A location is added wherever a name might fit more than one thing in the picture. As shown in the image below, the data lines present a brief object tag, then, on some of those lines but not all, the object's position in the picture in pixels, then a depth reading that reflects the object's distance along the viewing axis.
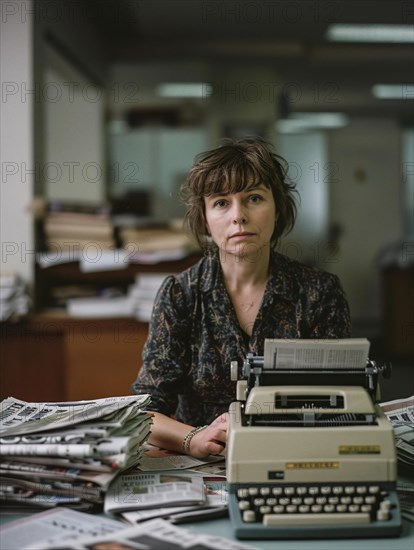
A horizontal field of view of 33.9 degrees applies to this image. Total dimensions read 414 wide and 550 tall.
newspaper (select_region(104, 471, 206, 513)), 1.20
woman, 1.81
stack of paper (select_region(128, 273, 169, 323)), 3.21
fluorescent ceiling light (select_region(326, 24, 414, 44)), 6.03
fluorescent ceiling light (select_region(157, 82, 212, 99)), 7.23
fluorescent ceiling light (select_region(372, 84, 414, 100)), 8.02
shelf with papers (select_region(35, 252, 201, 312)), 3.26
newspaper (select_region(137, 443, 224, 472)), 1.47
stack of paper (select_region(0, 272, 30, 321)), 3.04
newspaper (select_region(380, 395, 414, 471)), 1.40
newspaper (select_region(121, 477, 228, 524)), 1.16
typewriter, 1.13
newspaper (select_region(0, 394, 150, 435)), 1.28
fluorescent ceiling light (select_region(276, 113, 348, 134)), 8.42
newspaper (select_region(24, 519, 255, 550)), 1.04
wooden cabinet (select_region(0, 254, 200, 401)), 3.13
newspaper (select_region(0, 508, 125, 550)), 1.08
